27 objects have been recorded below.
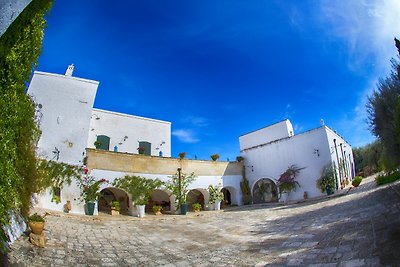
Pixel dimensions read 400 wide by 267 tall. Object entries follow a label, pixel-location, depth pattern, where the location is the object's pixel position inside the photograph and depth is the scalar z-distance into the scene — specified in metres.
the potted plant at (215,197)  18.33
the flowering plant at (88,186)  13.12
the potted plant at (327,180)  16.95
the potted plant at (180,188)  16.25
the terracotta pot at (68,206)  12.43
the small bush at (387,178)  14.10
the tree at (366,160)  23.33
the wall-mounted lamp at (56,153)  13.38
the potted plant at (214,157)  20.23
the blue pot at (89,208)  12.87
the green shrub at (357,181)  17.24
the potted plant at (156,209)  15.70
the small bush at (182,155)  17.95
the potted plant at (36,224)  6.01
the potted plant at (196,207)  17.83
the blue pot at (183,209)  16.03
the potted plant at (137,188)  14.48
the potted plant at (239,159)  22.25
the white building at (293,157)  18.05
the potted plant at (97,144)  16.22
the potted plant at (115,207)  14.12
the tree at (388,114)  9.73
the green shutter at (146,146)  20.52
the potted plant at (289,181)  18.92
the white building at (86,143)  13.48
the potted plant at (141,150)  18.74
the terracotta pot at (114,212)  14.03
